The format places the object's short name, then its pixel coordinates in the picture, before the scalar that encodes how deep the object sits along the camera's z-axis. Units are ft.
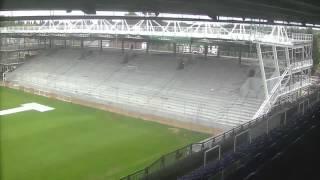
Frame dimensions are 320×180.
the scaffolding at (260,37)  77.97
